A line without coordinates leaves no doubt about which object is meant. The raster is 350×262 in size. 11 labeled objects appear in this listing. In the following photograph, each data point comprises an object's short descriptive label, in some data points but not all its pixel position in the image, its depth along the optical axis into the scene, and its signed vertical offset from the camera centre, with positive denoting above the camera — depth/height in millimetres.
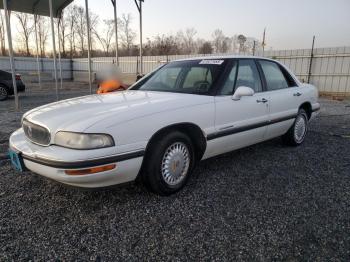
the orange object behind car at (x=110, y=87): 6146 -481
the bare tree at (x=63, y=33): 42109 +4521
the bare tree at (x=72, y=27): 43938 +5753
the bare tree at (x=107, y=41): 46203 +3887
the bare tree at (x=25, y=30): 38938 +4514
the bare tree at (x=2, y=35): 38375 +3717
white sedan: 2295 -562
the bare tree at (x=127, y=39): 41053 +3866
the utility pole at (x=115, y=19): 9852 +1611
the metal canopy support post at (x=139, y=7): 10258 +2105
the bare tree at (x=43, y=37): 33816 +3320
